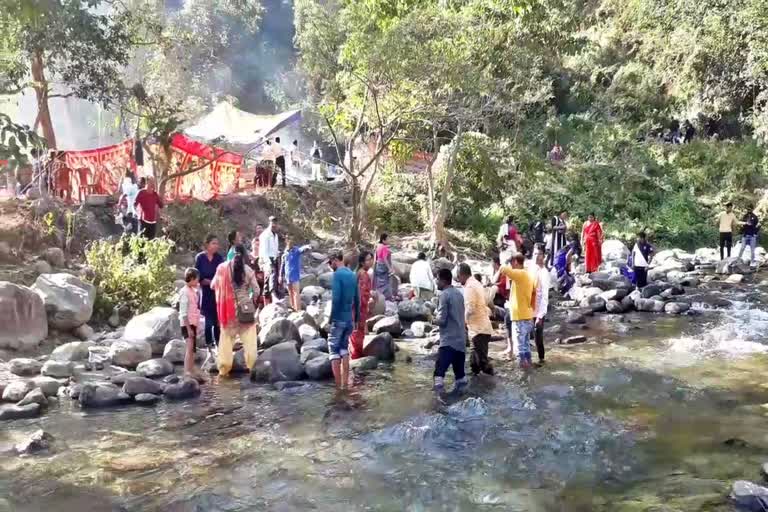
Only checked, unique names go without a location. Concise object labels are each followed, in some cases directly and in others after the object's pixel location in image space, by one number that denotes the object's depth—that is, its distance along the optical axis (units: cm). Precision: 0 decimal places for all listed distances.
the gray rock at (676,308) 1399
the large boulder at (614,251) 1964
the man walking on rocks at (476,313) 886
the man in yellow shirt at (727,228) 1897
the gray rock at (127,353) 959
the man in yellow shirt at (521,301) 923
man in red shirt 1372
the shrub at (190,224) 1578
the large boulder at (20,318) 977
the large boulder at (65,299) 1048
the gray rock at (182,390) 855
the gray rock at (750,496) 555
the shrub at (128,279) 1176
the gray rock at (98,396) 826
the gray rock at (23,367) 907
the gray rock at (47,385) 848
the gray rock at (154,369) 924
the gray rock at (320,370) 941
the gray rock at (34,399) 810
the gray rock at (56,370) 907
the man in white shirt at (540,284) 955
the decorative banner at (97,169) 1591
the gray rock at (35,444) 684
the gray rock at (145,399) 838
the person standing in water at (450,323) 814
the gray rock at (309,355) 971
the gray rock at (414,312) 1305
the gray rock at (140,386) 852
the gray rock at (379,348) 1045
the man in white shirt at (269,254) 1266
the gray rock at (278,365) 933
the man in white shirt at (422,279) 1345
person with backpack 890
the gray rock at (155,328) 1025
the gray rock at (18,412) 780
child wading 891
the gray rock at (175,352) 991
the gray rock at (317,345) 1033
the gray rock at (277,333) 1048
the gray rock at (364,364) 990
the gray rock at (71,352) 965
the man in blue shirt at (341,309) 827
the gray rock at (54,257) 1273
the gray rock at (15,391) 828
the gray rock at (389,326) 1190
